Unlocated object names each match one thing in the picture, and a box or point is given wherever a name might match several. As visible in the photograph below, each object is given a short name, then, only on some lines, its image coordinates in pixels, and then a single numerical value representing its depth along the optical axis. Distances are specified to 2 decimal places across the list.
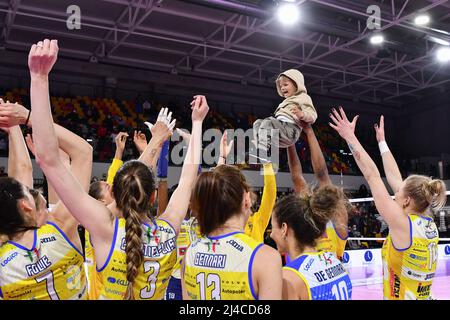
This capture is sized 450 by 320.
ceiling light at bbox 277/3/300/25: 9.16
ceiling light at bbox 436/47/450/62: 11.82
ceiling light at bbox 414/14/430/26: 10.49
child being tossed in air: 2.83
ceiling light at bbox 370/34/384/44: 10.95
